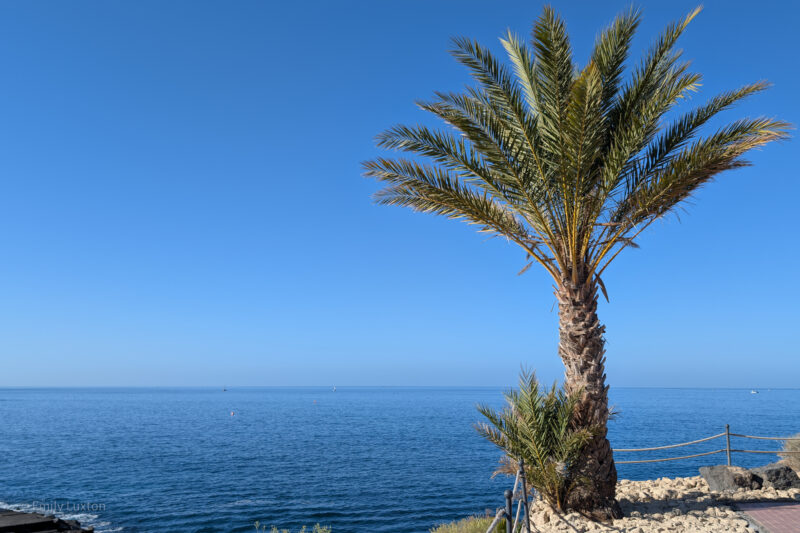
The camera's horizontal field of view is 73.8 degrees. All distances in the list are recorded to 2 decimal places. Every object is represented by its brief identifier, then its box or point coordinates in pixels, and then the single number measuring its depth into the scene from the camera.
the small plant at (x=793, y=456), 13.83
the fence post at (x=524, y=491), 7.71
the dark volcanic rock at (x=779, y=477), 11.12
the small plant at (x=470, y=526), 10.28
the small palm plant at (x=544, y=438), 9.05
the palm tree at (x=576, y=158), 9.08
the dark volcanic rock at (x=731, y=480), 10.92
